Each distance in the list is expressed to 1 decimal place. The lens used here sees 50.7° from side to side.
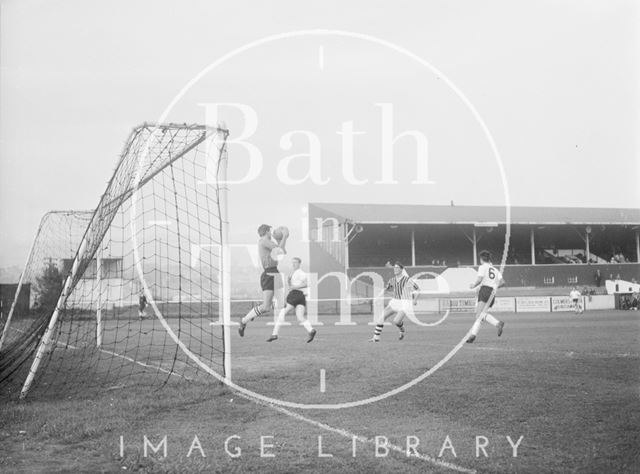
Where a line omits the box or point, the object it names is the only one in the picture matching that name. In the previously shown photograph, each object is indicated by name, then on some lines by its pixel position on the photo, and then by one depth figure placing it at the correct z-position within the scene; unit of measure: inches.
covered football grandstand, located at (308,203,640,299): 1349.7
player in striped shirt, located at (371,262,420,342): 523.5
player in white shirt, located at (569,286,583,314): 1171.6
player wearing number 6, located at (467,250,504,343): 476.7
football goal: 367.6
